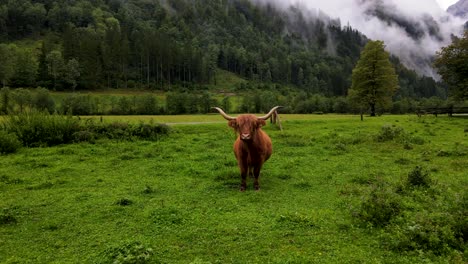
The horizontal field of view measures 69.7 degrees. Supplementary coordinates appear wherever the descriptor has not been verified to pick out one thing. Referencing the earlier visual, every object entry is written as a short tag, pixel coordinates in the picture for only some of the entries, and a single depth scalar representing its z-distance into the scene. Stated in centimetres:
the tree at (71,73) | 10006
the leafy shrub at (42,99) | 5922
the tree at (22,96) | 5418
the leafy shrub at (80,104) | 6119
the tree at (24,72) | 9694
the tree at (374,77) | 5594
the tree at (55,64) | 10075
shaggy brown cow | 1169
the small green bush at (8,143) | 1984
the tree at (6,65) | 9232
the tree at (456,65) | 5103
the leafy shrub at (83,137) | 2344
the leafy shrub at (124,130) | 2481
